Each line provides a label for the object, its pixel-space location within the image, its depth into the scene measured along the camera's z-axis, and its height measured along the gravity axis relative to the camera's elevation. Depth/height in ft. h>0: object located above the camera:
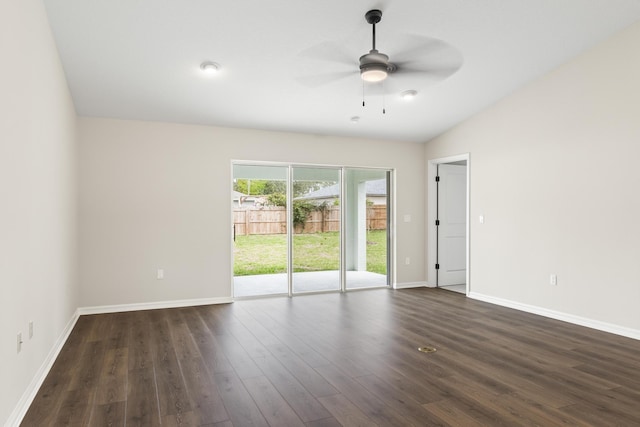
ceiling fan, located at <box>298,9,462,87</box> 10.91 +5.37
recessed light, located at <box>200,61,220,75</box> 13.32 +5.08
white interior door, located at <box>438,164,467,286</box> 22.84 -0.51
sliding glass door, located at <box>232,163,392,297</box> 19.63 -0.67
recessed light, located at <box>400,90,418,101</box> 16.38 +5.09
